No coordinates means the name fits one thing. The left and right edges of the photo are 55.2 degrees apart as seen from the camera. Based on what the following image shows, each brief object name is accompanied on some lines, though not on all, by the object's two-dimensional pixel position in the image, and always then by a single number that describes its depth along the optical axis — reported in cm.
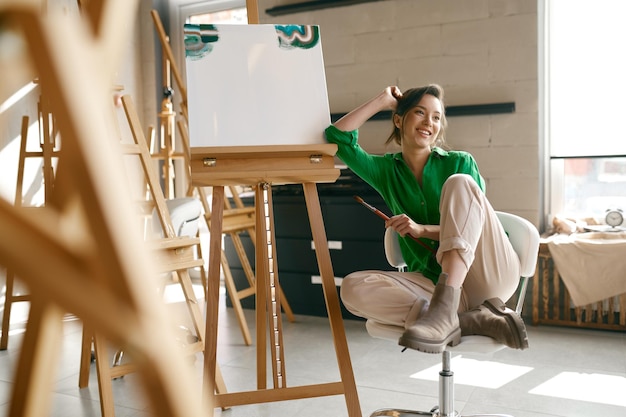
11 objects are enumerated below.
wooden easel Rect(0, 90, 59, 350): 255
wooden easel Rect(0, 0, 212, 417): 25
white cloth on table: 300
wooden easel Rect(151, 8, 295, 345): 308
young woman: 166
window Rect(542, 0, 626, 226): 336
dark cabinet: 337
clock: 326
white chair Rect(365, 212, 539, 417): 180
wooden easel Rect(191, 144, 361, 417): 183
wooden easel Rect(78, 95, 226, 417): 205
